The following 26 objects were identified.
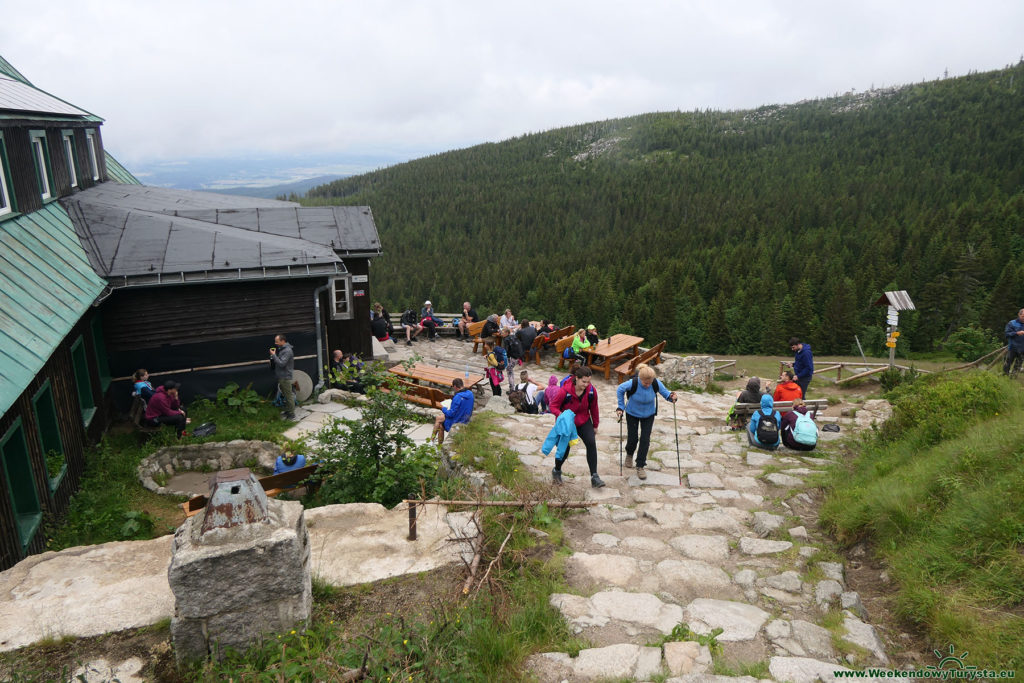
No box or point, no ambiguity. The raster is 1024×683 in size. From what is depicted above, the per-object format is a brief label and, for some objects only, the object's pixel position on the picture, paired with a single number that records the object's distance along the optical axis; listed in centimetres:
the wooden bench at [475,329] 1873
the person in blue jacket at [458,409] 877
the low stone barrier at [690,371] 1498
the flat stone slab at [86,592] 423
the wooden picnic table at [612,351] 1504
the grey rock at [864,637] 388
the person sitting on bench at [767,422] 852
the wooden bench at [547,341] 1702
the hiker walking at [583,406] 654
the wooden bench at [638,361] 1424
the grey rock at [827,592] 456
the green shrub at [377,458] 682
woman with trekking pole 694
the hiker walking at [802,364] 1059
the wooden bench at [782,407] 923
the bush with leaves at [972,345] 2038
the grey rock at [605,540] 558
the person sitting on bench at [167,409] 905
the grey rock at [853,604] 439
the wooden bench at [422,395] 1110
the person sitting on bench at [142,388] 945
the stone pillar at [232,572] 363
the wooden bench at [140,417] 912
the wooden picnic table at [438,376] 1207
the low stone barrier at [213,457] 899
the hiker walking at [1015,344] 1029
